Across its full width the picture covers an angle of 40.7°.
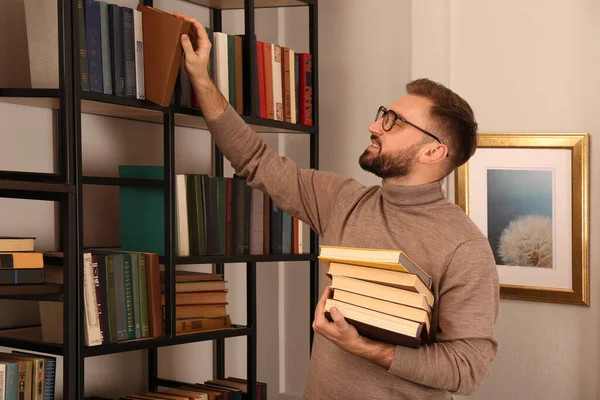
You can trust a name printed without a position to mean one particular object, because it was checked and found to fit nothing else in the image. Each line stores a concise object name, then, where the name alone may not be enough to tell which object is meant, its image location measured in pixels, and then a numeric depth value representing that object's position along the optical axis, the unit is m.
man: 1.98
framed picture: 3.07
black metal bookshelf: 2.16
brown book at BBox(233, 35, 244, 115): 2.72
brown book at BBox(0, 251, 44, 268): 2.07
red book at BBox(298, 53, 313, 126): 3.02
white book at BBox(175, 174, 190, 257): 2.59
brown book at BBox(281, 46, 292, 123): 2.93
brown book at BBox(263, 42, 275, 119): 2.85
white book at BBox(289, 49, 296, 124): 2.97
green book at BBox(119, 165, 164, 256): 2.57
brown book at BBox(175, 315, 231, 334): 2.61
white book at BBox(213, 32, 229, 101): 2.64
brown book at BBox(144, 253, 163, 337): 2.46
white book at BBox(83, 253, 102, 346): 2.26
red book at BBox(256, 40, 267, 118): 2.82
